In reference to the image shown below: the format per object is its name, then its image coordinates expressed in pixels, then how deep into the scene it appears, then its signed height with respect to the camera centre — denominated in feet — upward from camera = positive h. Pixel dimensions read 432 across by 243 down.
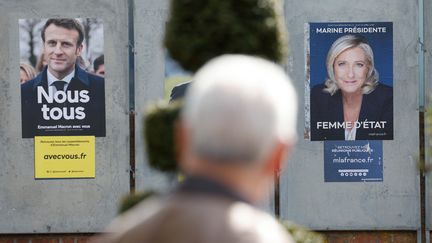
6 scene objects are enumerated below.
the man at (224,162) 13.57 -0.52
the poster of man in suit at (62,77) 60.21 +0.44
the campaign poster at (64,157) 60.65 -2.07
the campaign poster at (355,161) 60.89 -2.28
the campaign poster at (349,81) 60.46 +0.26
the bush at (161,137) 24.27 -0.59
